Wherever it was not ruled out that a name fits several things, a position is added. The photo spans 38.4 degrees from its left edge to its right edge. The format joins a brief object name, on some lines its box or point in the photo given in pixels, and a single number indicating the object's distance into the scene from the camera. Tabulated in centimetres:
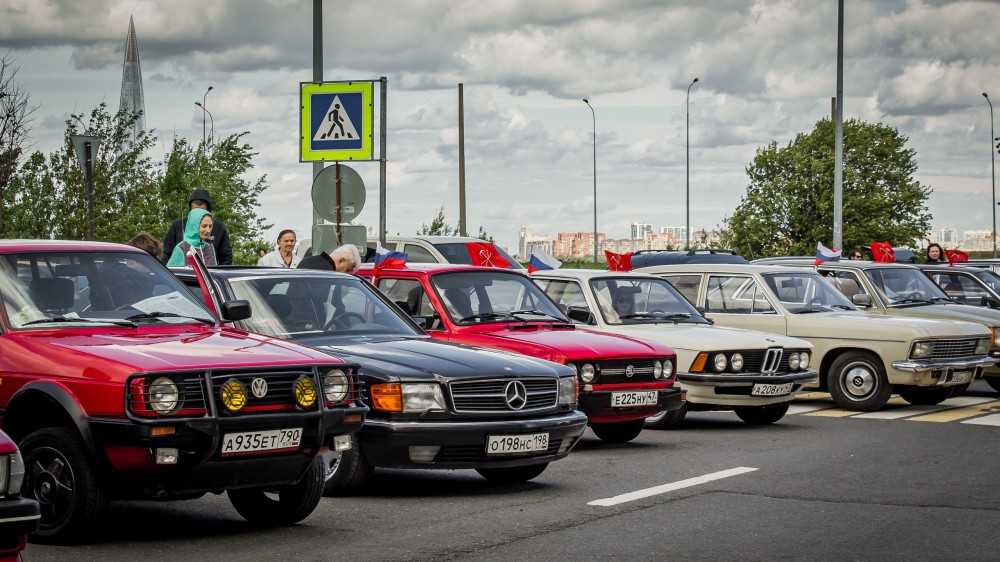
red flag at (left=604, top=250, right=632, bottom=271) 1703
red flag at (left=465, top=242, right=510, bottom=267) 2298
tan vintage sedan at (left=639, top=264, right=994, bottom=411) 1645
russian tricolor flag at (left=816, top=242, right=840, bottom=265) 2133
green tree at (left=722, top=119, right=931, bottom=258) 7019
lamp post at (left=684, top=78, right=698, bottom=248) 6475
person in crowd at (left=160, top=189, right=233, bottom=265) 1605
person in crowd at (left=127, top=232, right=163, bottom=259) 1260
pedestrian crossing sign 1591
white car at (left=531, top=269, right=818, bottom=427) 1405
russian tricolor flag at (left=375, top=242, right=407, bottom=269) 1303
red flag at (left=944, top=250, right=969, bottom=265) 2580
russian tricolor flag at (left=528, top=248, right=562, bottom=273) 1639
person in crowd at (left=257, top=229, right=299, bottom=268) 1546
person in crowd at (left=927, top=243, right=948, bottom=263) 2619
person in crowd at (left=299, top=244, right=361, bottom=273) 1355
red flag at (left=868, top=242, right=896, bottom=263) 2489
